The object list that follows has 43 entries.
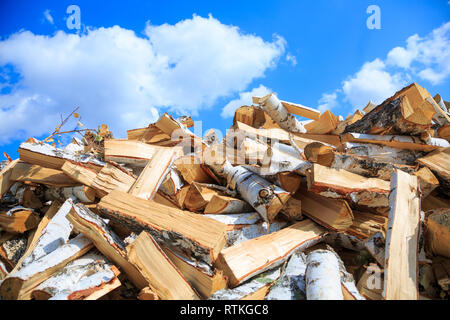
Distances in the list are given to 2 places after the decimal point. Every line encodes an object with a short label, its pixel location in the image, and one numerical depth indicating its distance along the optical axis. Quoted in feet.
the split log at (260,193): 7.41
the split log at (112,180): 8.34
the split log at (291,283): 5.09
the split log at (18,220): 8.51
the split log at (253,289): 4.97
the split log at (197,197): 8.62
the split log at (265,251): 5.57
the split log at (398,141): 9.39
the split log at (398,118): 9.35
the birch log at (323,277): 4.57
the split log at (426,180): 7.73
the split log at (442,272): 5.30
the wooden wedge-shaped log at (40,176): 9.31
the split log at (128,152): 9.55
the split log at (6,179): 9.55
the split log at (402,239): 5.06
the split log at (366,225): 7.15
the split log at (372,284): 5.33
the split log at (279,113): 13.28
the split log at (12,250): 7.86
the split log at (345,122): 14.20
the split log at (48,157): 9.01
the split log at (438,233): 5.77
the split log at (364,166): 7.92
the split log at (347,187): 7.08
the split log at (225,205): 8.13
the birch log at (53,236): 6.48
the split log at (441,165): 7.90
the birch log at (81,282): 4.93
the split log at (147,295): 5.08
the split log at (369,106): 18.78
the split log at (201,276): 5.27
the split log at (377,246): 5.89
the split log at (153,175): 7.64
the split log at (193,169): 9.39
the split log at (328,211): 7.27
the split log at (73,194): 8.51
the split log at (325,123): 13.49
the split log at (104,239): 5.71
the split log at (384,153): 9.45
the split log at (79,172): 8.43
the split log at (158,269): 5.24
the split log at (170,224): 5.54
